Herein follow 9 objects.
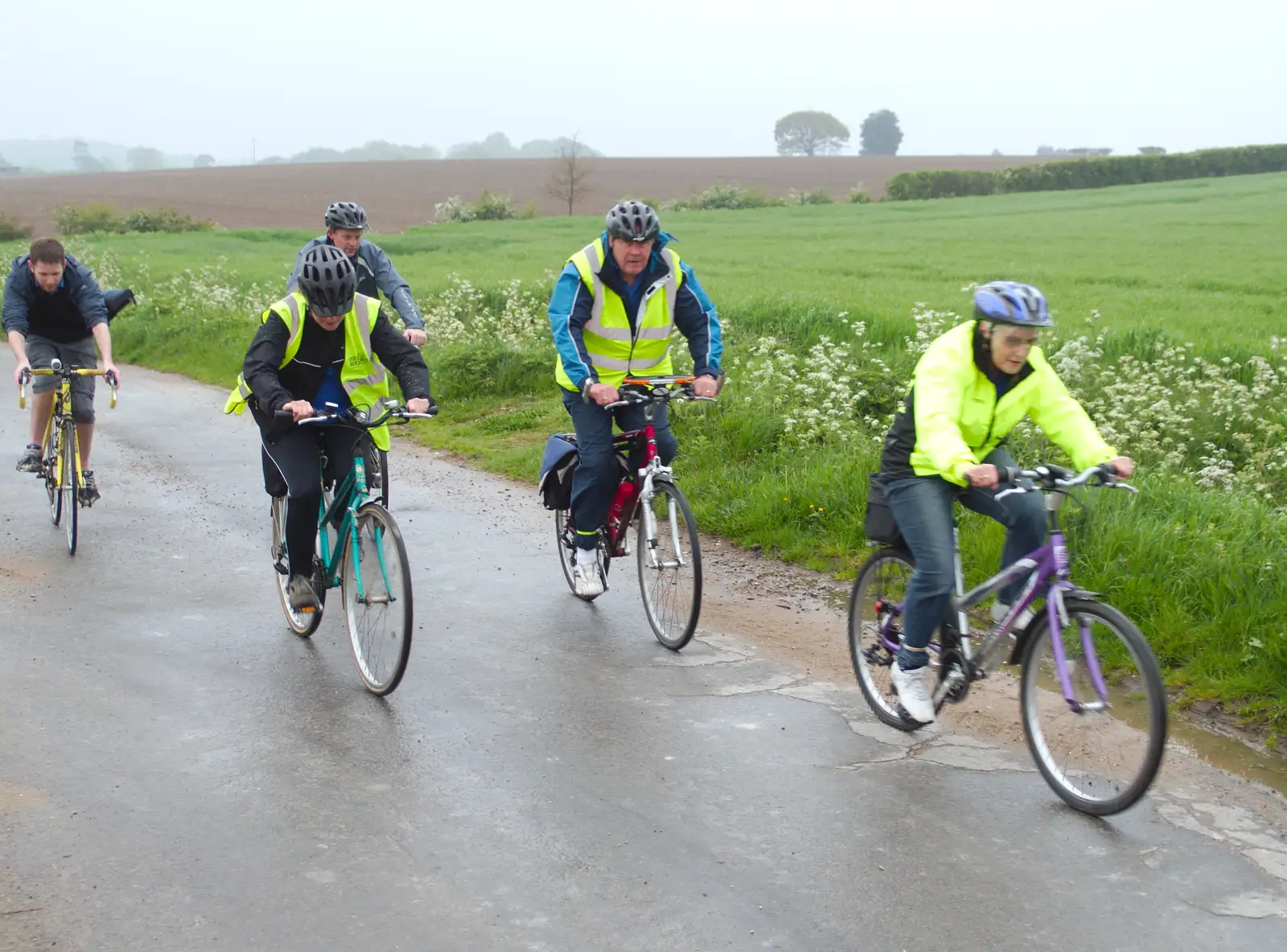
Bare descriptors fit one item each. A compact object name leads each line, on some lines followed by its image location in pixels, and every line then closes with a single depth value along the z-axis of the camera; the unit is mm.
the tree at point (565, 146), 75000
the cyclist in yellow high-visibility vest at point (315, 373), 5871
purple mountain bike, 4402
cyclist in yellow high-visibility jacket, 4766
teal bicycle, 5680
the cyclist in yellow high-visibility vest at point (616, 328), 6516
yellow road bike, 8695
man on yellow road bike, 8789
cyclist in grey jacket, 8438
